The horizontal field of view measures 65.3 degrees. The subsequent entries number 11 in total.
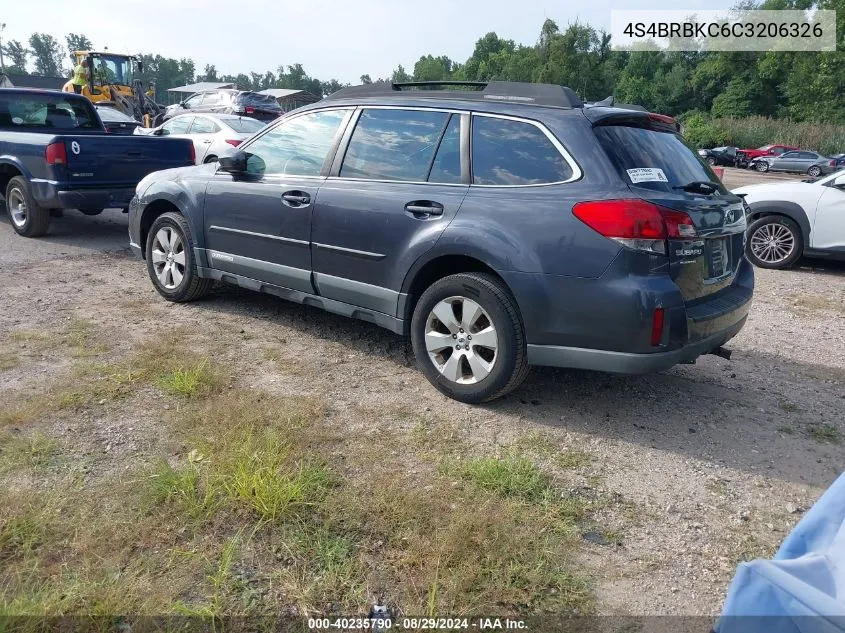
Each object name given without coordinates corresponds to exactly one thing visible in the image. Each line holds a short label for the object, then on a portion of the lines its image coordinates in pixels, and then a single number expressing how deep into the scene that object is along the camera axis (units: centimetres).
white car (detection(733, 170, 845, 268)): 820
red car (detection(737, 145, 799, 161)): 3767
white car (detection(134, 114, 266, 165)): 1257
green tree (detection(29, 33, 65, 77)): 13927
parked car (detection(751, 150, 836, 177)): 3356
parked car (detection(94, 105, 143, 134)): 1412
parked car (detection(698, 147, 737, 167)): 3881
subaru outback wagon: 341
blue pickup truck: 773
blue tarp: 133
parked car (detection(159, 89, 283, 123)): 2212
